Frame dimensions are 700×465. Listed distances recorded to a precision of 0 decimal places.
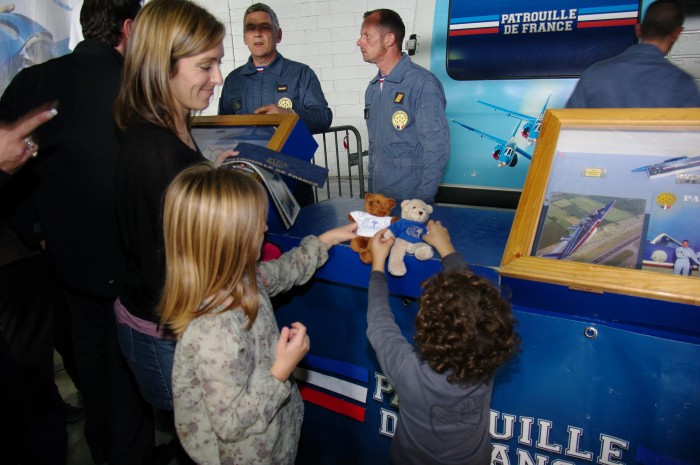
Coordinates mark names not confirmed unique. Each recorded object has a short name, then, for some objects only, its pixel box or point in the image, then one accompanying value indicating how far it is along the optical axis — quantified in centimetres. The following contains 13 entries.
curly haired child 122
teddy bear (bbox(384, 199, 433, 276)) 158
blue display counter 138
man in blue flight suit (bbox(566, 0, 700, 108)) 220
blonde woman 132
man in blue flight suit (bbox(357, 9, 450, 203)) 283
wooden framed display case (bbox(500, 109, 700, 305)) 135
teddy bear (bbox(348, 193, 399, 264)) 167
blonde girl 118
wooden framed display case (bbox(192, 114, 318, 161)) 219
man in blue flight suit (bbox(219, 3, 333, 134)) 321
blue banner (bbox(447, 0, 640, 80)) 300
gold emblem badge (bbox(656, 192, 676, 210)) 141
